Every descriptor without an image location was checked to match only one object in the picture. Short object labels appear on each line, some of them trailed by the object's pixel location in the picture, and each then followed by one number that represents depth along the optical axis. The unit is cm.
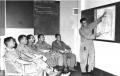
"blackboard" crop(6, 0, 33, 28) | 709
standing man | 598
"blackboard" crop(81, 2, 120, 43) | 480
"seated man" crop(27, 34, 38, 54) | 582
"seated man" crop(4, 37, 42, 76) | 378
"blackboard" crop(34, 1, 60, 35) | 733
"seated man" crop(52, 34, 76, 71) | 654
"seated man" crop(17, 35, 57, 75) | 411
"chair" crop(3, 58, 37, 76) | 378
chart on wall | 508
